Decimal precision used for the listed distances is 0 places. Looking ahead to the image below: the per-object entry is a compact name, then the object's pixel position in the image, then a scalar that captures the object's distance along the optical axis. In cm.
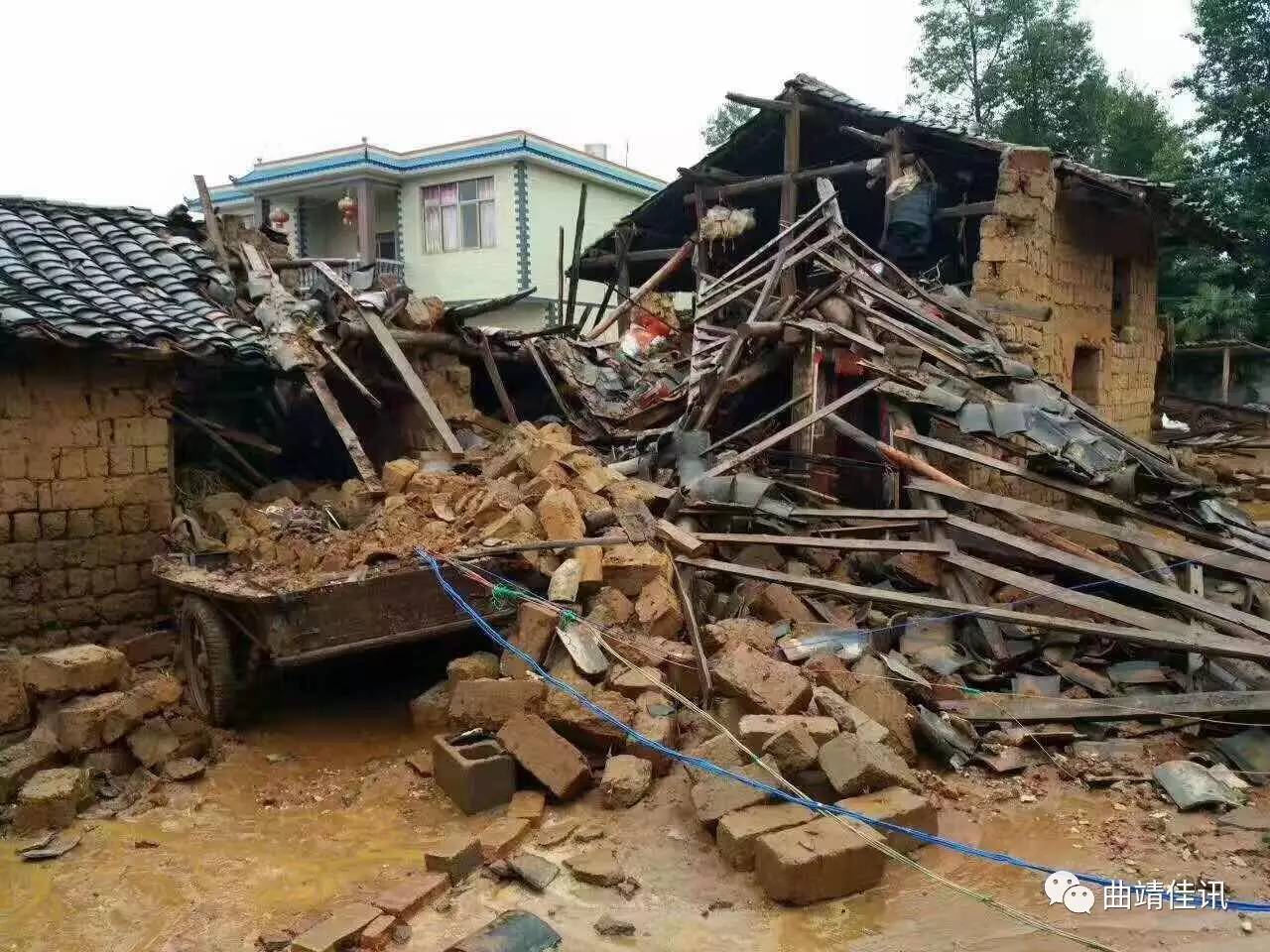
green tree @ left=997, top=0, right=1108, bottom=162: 2020
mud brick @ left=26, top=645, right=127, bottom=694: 662
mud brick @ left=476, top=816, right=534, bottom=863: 493
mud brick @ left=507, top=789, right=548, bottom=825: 533
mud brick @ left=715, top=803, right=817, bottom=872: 459
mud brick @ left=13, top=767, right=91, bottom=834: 578
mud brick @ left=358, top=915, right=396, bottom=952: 420
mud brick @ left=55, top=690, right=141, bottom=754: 640
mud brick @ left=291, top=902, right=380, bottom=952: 414
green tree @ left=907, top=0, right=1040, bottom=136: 2061
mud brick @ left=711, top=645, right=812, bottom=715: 556
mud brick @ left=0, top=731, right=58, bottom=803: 595
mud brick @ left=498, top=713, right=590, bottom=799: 549
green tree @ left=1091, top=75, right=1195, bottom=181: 2022
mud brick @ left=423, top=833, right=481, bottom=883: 475
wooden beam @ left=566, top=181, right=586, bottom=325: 1459
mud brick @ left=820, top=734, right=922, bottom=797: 490
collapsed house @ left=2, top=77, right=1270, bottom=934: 545
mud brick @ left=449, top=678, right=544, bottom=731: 589
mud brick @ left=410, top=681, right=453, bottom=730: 665
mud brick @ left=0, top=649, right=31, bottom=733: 650
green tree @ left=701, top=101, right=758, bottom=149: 2694
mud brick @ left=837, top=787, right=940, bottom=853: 464
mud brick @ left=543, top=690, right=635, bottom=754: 577
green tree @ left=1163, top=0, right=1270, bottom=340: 1823
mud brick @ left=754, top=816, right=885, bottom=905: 428
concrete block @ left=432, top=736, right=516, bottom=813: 555
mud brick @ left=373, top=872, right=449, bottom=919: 442
